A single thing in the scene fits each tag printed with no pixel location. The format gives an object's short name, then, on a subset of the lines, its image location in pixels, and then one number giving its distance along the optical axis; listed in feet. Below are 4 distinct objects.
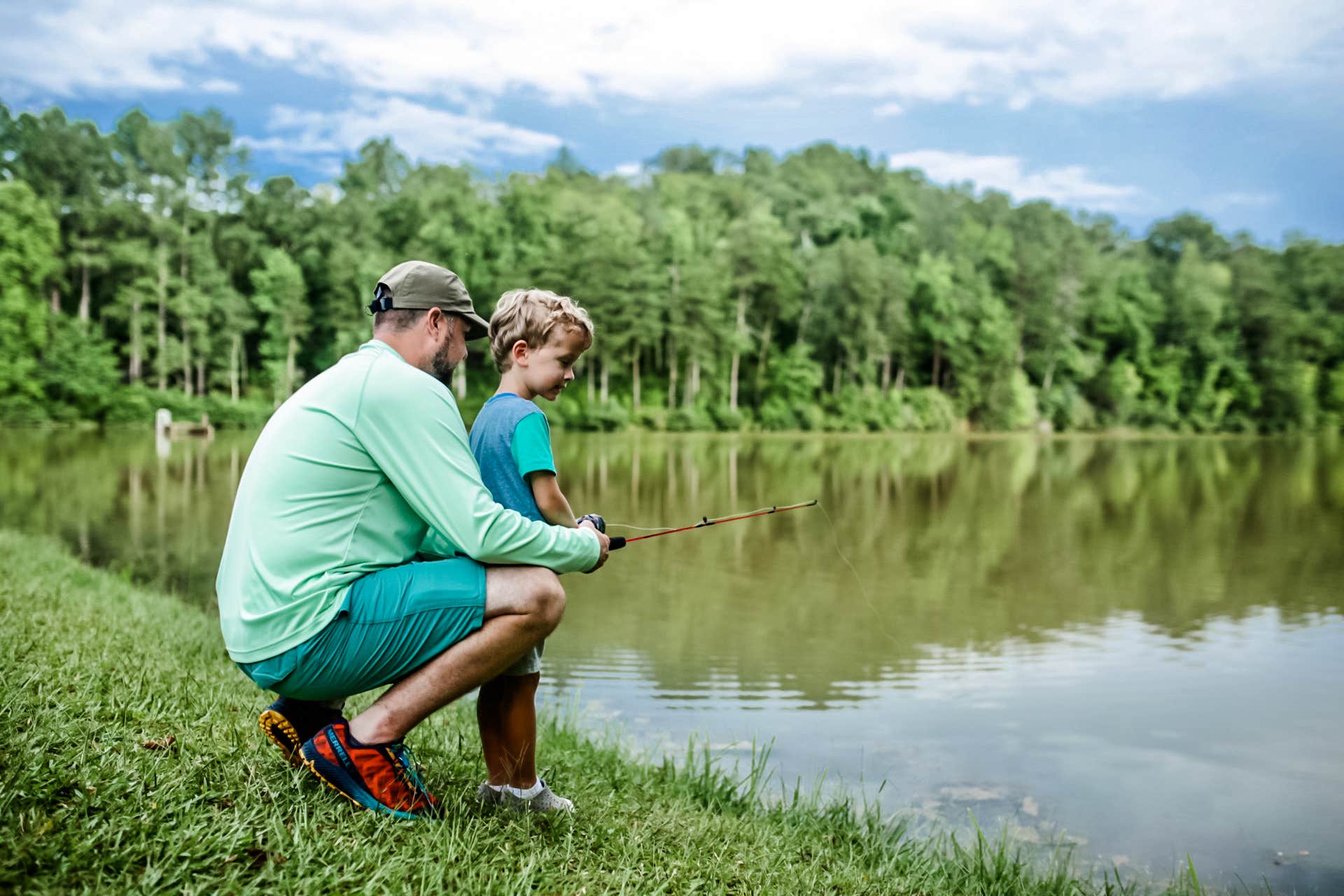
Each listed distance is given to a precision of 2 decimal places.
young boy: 9.46
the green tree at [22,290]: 116.47
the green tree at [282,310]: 145.07
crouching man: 8.08
